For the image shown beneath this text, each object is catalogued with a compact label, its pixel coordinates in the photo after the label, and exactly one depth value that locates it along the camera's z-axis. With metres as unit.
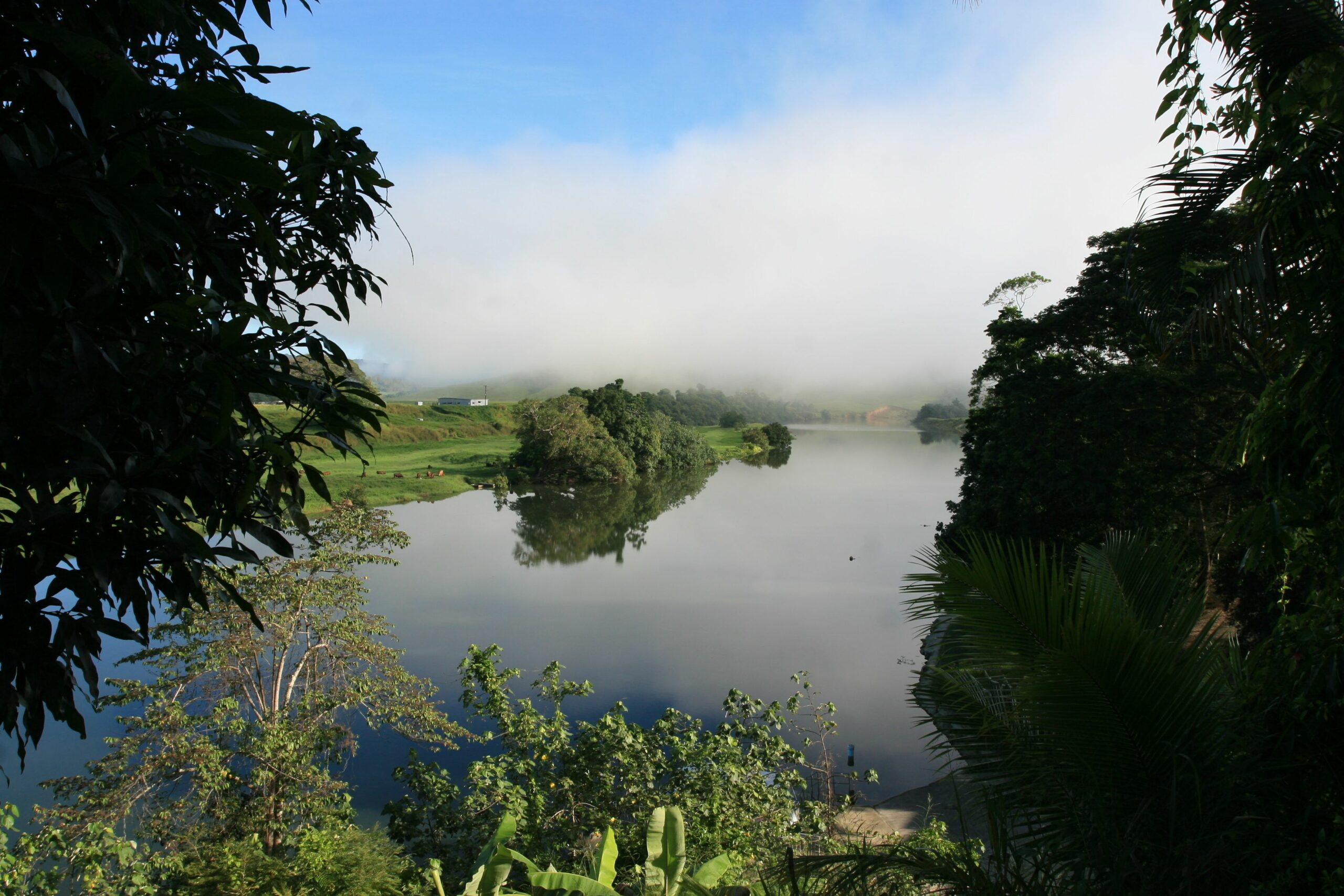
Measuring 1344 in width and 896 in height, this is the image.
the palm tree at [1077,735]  1.75
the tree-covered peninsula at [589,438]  34.88
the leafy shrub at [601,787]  5.26
